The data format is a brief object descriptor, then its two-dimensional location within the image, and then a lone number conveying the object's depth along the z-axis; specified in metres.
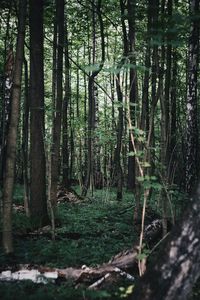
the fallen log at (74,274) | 4.78
